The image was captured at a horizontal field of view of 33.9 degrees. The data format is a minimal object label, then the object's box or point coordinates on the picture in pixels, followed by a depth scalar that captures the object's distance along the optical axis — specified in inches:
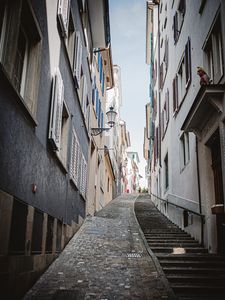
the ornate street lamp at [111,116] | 594.9
